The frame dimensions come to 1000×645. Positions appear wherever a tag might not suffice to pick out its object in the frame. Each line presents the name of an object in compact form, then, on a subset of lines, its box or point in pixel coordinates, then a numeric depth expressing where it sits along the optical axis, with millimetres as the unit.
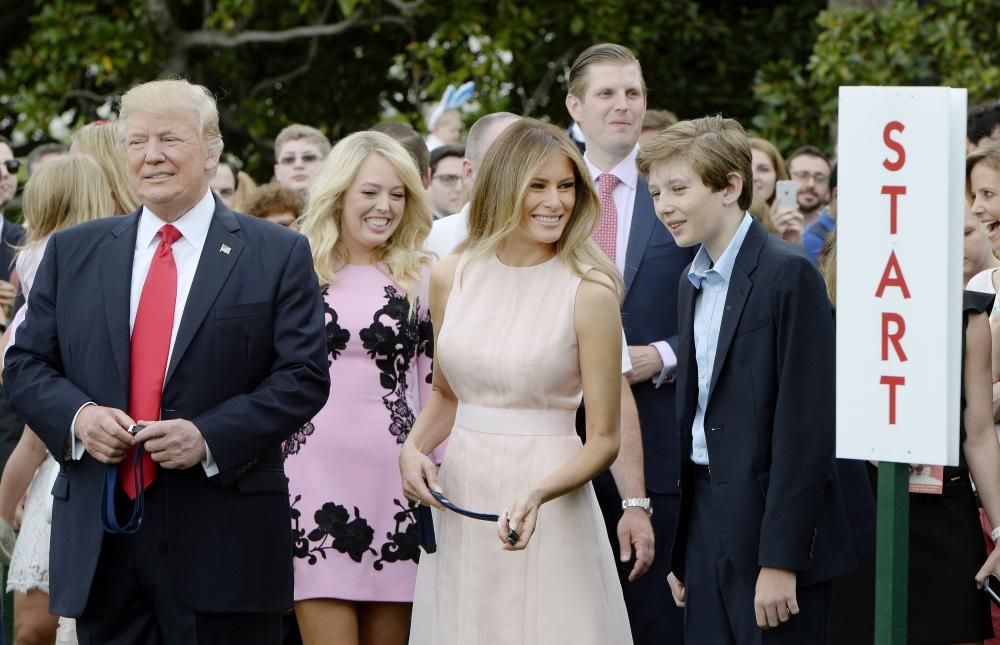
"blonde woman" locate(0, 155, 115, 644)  11750
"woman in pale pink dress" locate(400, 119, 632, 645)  9266
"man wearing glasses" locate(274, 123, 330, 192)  17281
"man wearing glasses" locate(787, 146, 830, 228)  19937
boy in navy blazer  8734
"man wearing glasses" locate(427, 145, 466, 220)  17547
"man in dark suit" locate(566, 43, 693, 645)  11484
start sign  6762
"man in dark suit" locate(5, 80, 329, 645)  8844
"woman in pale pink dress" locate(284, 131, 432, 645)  11289
